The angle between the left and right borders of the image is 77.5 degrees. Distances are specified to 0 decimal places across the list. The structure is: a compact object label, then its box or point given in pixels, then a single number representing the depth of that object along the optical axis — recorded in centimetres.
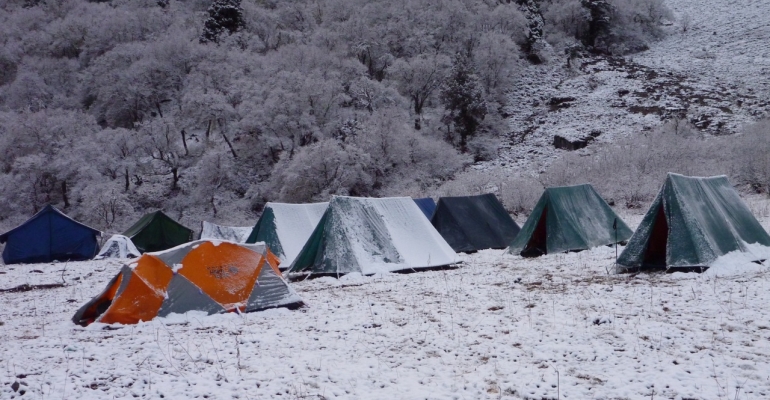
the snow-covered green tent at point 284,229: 1413
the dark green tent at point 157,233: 2145
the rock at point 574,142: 3562
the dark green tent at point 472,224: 1580
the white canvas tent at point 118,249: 1897
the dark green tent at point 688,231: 891
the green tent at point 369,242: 1117
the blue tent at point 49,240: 1889
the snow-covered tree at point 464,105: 4241
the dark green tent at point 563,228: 1361
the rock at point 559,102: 4369
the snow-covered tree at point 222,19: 5775
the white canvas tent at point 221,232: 1942
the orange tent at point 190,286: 730
